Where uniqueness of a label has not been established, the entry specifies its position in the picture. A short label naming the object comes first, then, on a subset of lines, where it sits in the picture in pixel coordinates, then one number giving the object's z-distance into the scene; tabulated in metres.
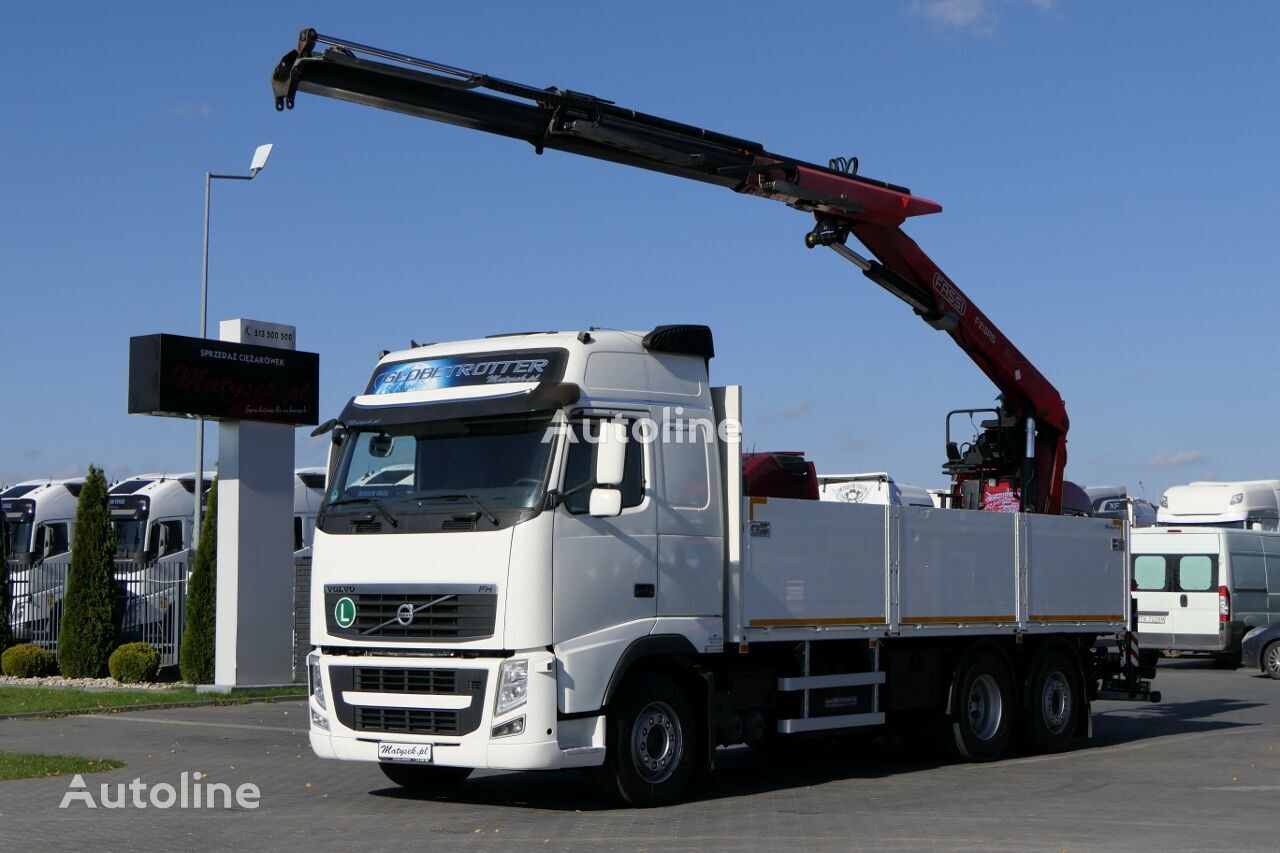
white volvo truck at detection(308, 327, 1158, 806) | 10.96
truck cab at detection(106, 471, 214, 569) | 32.94
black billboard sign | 19.92
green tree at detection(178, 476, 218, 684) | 22.11
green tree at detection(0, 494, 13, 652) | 25.28
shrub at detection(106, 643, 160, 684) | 22.80
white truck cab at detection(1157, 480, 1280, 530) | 31.34
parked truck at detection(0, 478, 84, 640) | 34.12
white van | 26.84
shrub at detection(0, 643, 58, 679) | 24.38
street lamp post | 32.28
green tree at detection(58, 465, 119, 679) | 23.67
